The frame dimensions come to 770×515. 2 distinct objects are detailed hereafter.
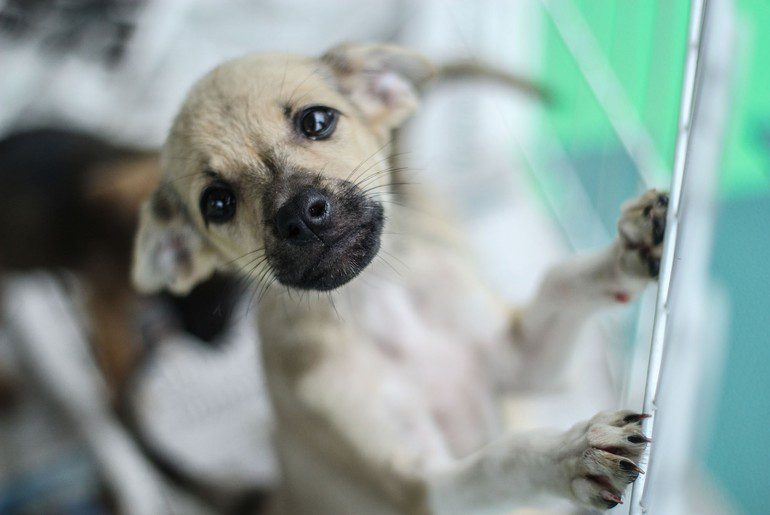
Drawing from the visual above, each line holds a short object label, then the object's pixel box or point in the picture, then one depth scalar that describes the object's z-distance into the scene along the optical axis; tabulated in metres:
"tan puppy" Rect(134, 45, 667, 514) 0.50
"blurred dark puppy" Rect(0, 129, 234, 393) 0.81
